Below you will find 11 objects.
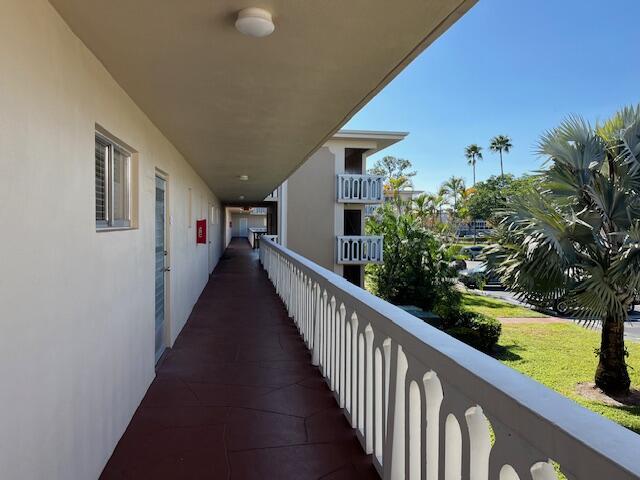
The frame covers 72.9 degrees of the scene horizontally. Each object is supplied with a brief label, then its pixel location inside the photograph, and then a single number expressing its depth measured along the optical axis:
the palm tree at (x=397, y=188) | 21.03
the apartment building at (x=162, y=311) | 1.49
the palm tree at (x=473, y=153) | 58.91
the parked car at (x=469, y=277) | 20.21
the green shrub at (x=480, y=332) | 11.69
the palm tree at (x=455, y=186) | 43.72
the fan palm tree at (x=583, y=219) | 6.55
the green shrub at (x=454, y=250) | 17.25
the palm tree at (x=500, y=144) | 54.47
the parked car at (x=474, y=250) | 27.17
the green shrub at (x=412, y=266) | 17.28
